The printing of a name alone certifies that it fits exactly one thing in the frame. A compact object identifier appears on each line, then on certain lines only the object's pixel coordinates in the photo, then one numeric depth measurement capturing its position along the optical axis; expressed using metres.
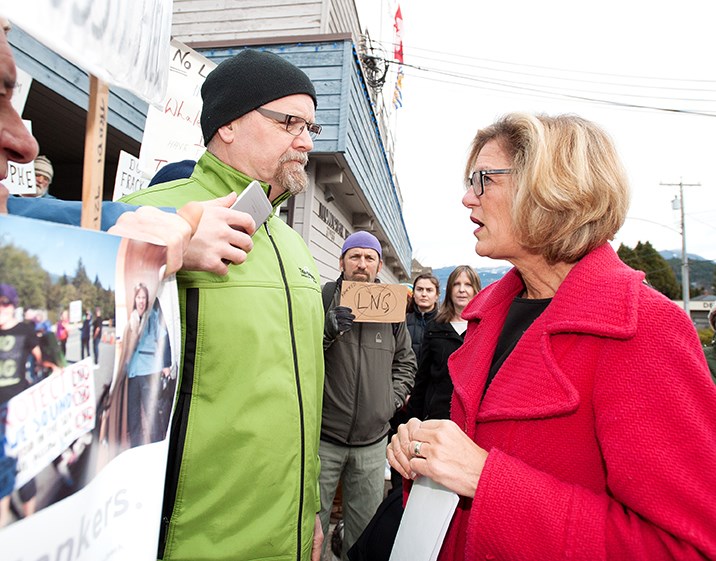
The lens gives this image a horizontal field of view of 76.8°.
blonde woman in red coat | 0.92
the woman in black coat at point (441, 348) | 3.59
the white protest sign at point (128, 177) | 3.14
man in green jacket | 1.25
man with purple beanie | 3.17
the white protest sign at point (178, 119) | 3.04
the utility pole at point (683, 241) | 26.66
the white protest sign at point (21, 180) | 2.65
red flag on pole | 15.05
